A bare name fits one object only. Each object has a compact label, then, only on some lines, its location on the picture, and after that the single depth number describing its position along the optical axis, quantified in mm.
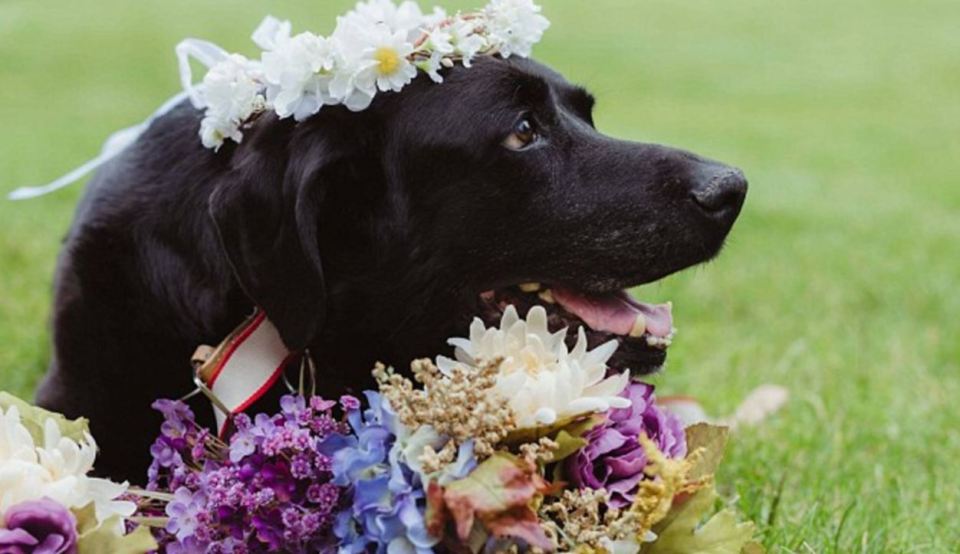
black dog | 743
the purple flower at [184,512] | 617
